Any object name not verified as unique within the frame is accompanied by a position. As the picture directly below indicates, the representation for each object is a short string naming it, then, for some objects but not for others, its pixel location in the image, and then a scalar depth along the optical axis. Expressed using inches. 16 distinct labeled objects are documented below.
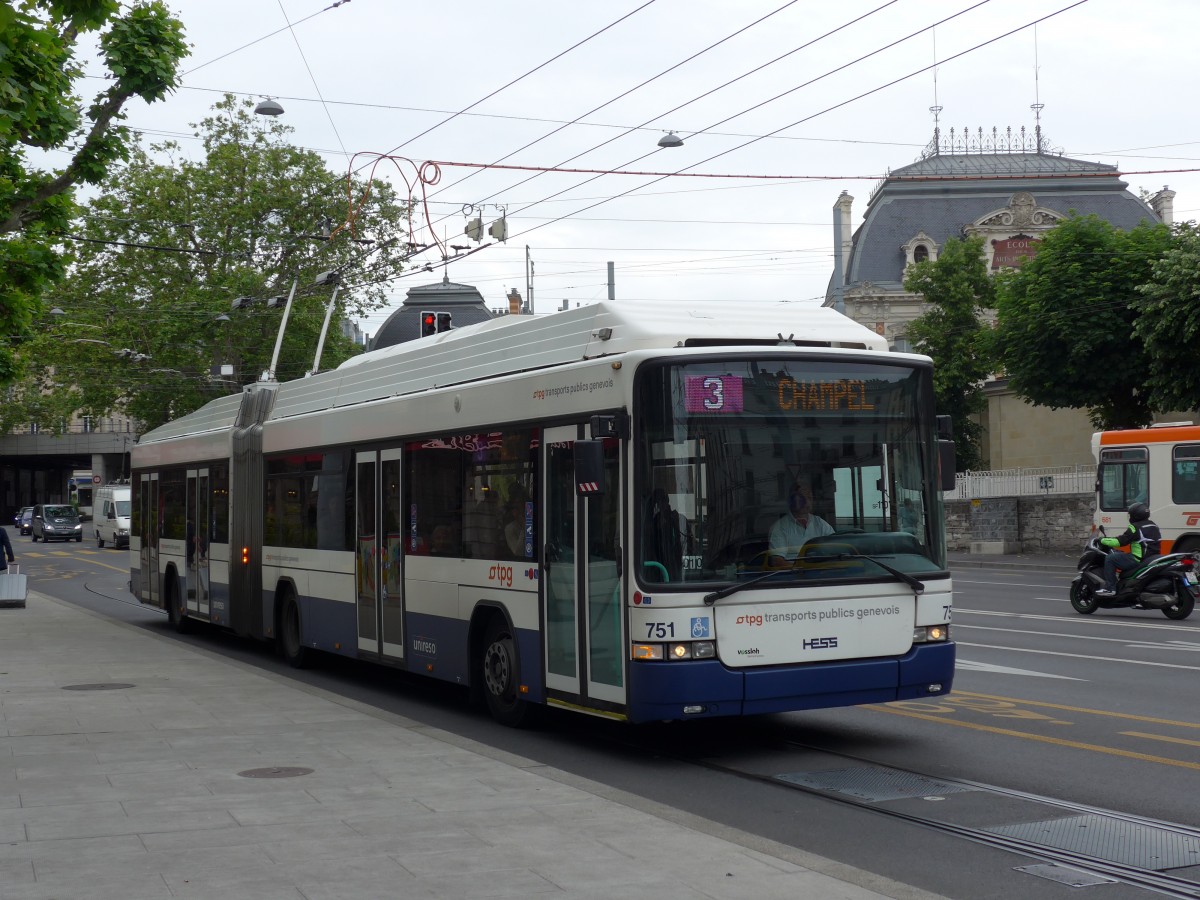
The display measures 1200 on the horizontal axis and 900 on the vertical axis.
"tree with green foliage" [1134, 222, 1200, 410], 1274.6
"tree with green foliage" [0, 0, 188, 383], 631.8
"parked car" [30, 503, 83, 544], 2817.4
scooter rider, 812.6
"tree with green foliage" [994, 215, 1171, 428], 1472.7
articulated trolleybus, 368.5
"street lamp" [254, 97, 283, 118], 1038.4
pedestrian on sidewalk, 1077.8
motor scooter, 787.4
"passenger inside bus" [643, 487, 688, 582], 366.6
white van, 2358.5
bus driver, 374.6
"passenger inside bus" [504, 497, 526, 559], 430.3
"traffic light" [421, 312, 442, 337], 916.0
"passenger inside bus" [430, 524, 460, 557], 475.8
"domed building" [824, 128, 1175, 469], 2925.7
